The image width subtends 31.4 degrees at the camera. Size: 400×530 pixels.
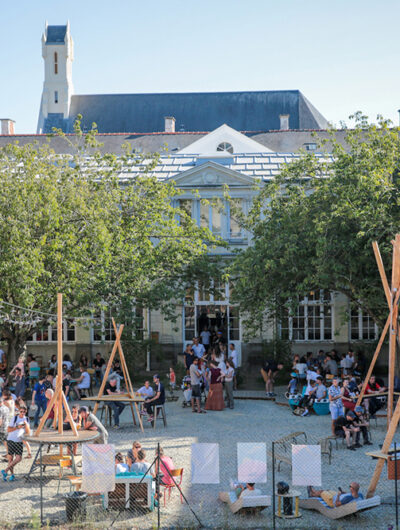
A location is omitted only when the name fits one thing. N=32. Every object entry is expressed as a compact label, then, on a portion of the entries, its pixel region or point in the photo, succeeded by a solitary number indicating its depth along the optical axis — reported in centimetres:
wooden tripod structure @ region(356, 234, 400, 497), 1432
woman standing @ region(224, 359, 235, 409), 2300
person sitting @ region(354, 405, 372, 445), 1791
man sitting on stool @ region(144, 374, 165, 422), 2044
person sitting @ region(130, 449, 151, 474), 1398
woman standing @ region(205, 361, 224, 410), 2269
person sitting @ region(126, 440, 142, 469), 1427
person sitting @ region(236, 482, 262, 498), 1315
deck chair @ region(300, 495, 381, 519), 1258
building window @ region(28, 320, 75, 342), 3225
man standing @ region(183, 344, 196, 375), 2694
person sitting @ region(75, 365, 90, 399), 2477
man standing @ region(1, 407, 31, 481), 1548
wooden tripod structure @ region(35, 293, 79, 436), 1449
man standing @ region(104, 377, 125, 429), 2039
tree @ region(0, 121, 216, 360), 2306
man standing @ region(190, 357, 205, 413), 2192
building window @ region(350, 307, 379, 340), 3175
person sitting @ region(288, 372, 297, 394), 2389
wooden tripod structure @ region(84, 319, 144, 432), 1966
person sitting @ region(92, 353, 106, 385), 2775
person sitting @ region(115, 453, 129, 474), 1381
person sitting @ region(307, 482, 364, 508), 1280
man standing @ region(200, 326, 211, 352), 3097
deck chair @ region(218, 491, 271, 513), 1295
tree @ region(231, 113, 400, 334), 2177
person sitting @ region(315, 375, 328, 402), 2211
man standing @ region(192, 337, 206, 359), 2756
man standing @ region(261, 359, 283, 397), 2527
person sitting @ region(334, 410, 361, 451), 1775
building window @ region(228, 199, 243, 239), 3158
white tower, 6302
